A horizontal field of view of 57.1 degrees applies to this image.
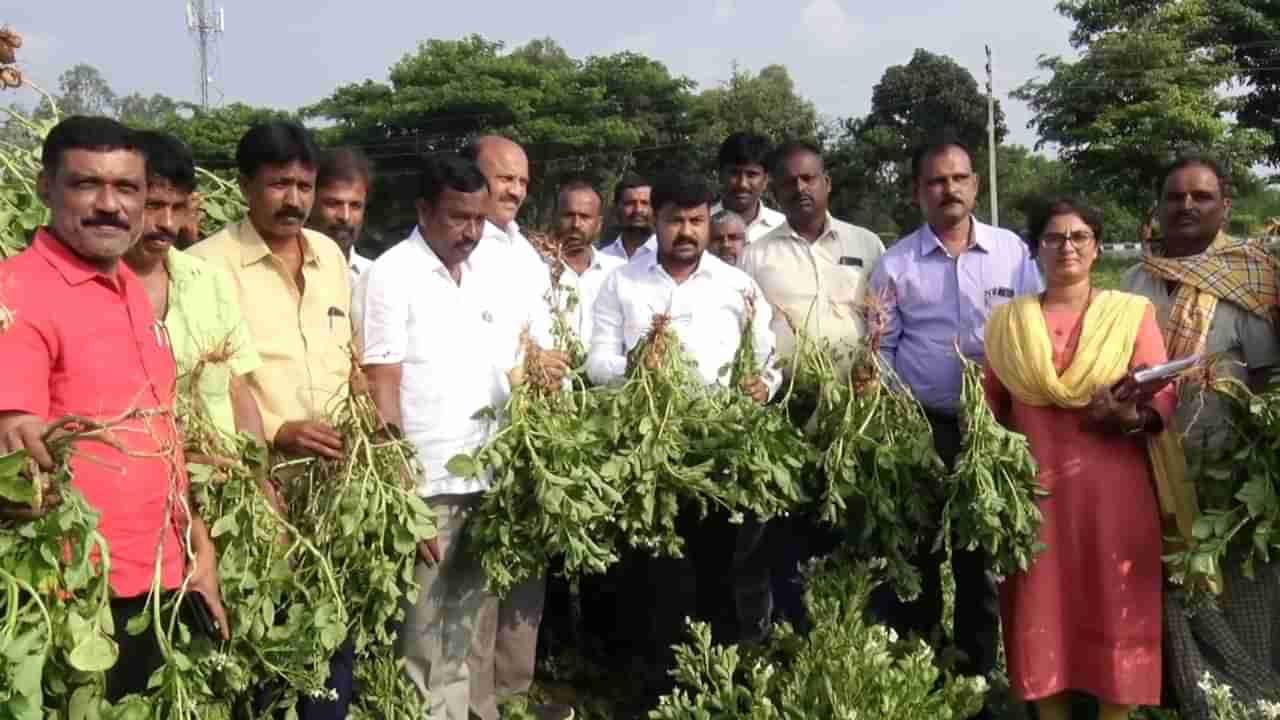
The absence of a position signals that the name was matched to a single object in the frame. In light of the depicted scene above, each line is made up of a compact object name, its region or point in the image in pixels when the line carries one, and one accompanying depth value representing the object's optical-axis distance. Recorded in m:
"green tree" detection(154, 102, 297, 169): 33.81
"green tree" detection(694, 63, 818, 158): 38.66
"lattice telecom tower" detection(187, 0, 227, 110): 47.53
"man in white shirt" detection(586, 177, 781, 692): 4.73
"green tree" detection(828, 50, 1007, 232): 35.72
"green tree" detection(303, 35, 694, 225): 37.19
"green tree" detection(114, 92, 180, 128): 51.38
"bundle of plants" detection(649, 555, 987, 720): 3.68
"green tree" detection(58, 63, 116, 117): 52.38
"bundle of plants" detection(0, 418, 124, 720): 2.58
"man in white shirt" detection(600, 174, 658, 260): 6.68
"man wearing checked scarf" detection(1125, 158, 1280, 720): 4.28
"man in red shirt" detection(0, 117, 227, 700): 2.85
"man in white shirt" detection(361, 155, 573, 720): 4.04
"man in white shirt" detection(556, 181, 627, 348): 5.98
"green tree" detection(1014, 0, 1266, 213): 28.83
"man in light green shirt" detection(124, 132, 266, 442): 3.40
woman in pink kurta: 4.16
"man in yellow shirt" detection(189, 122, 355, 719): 3.92
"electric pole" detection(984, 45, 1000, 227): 30.31
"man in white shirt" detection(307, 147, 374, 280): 4.96
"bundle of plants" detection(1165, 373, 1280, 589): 3.85
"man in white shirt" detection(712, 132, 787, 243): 6.47
